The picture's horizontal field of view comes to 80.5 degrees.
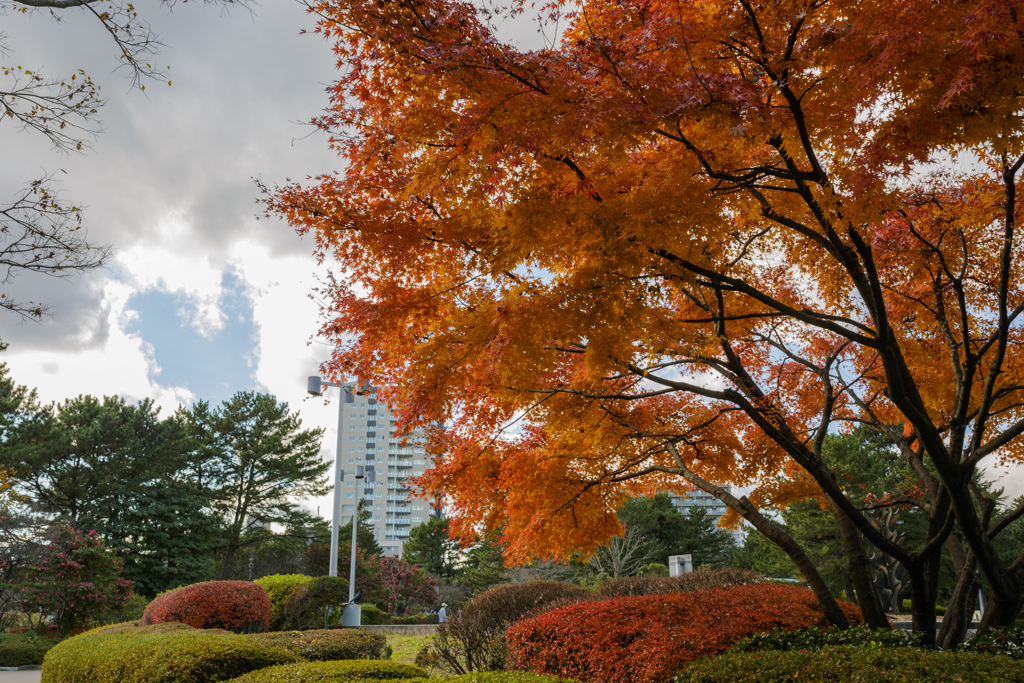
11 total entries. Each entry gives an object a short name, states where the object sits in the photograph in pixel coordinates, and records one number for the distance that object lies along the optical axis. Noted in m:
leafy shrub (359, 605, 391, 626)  22.66
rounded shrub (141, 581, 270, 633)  12.72
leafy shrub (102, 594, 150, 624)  20.27
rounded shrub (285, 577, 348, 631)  16.02
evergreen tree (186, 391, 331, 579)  33.53
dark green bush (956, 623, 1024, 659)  5.34
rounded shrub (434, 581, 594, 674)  8.77
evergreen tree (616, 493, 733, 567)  34.31
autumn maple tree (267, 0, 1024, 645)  4.00
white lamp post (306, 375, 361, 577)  14.84
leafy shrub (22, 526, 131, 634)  17.28
